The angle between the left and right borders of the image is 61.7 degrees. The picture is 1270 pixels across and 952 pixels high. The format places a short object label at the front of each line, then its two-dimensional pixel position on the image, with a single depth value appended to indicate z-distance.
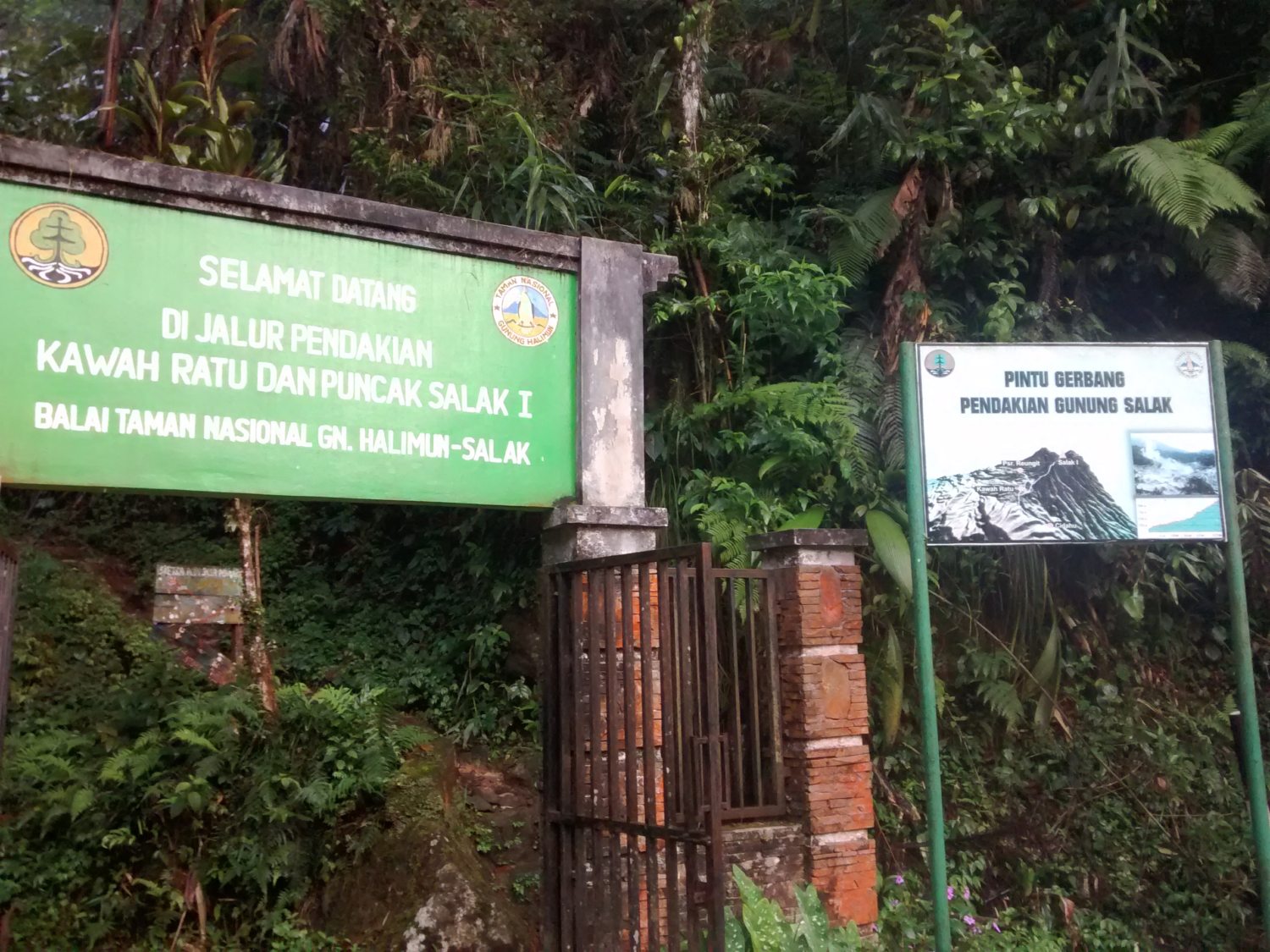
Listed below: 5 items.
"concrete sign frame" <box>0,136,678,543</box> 3.82
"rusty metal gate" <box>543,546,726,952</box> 3.50
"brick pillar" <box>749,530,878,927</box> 5.06
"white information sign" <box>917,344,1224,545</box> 4.71
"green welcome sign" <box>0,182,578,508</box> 3.55
